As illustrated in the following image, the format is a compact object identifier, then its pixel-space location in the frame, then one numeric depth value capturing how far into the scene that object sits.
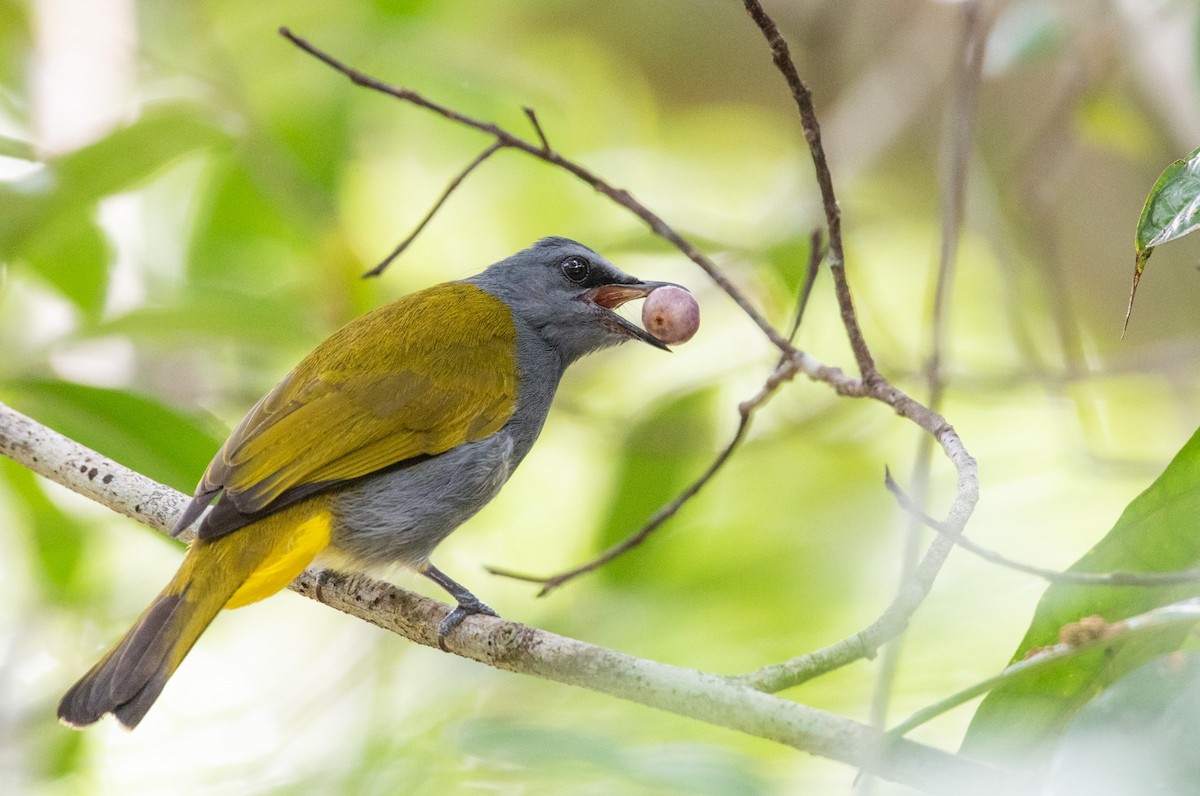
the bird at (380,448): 5.69
